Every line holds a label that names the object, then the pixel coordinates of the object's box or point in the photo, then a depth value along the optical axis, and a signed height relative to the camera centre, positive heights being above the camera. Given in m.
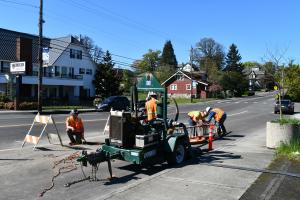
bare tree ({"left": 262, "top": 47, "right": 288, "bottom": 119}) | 17.91 +1.77
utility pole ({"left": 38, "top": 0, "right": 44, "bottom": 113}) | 27.60 +3.46
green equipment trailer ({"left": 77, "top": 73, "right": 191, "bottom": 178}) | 7.42 -1.01
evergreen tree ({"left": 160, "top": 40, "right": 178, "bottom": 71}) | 106.57 +14.43
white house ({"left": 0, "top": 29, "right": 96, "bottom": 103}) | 39.49 +4.53
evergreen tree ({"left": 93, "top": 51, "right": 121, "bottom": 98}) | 45.83 +2.67
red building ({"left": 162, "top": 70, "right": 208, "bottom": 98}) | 72.83 +2.83
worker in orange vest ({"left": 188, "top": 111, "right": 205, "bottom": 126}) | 13.27 -0.84
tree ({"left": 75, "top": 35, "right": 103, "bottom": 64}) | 85.80 +15.45
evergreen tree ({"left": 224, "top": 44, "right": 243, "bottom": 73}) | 95.40 +11.85
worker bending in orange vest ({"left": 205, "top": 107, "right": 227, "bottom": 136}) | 14.05 -0.86
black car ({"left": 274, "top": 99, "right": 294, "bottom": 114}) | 31.93 -0.86
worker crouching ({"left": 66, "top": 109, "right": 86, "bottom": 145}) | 10.99 -1.11
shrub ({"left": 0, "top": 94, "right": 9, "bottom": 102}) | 32.46 -0.18
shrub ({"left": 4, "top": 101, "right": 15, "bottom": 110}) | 30.43 -0.93
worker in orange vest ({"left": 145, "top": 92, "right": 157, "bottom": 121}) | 8.19 -0.30
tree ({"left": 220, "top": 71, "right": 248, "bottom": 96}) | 80.59 +4.09
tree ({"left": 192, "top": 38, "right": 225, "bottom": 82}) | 98.40 +14.37
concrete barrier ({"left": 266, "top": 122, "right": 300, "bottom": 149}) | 10.34 -1.14
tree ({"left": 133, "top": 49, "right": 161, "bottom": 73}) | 99.10 +12.08
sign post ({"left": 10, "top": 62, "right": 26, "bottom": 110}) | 31.55 +2.78
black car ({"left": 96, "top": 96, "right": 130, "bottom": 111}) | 30.78 -0.67
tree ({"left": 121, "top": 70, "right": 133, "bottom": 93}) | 65.98 +3.36
